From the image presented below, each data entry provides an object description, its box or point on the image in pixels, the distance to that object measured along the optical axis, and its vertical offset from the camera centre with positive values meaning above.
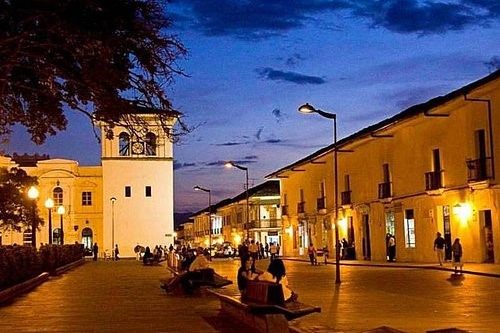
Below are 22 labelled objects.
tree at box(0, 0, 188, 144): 10.09 +2.54
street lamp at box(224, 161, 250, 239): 63.66 +6.48
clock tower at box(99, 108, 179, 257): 86.75 +6.00
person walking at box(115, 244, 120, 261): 77.99 +0.32
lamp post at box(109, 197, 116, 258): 86.19 +3.54
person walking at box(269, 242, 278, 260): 57.07 +0.19
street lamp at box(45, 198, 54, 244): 43.01 +2.82
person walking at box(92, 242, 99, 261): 74.09 +0.66
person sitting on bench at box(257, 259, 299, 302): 15.00 -0.46
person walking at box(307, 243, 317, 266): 50.09 -0.26
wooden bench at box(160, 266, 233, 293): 24.27 -0.78
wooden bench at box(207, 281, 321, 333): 13.02 -0.91
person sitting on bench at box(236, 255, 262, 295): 17.22 -0.49
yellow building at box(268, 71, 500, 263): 39.03 +3.75
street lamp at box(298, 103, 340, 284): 30.41 +4.97
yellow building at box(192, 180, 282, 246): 101.31 +4.69
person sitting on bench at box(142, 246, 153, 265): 57.32 -0.14
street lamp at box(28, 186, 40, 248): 36.91 +2.71
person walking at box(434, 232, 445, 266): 39.25 -0.02
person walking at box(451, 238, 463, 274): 32.09 -0.31
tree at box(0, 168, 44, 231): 47.75 +3.47
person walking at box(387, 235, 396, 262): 49.03 +0.00
